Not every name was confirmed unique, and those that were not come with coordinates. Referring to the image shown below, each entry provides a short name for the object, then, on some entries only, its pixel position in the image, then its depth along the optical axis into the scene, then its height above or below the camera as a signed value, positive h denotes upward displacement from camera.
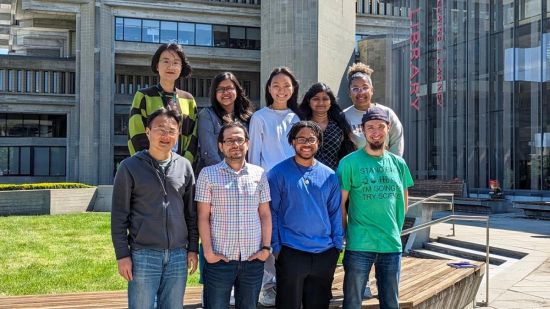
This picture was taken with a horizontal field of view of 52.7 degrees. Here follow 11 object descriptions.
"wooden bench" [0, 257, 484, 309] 5.33 -1.43
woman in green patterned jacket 4.72 +0.47
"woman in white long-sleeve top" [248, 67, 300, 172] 4.83 +0.28
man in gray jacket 3.89 -0.46
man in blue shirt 4.37 -0.55
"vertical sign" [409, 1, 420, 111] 37.34 +6.82
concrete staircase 11.55 -2.11
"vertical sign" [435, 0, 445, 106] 35.25 +6.77
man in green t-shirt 4.65 -0.47
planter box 21.72 -1.86
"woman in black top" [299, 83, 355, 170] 5.06 +0.35
